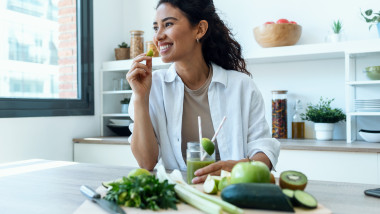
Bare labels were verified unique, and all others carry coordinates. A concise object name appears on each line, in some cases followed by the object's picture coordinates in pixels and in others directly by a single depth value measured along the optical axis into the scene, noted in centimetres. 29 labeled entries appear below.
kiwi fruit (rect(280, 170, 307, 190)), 93
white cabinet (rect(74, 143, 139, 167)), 303
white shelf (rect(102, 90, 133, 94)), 335
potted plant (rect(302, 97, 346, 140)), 273
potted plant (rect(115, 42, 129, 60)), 355
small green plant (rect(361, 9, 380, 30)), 261
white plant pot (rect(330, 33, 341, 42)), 272
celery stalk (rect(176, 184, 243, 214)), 78
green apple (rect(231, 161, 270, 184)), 88
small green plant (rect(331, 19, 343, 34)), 272
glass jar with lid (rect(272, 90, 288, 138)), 289
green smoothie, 113
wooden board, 81
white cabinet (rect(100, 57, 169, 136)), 342
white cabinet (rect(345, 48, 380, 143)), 259
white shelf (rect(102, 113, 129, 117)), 341
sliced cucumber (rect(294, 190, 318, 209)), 81
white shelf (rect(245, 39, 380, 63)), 254
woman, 162
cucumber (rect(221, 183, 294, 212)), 80
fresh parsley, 84
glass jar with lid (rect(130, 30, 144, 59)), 343
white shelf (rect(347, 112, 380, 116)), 247
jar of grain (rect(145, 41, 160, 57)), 332
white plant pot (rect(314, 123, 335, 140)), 274
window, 271
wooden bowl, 274
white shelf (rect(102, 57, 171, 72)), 326
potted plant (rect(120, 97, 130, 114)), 355
